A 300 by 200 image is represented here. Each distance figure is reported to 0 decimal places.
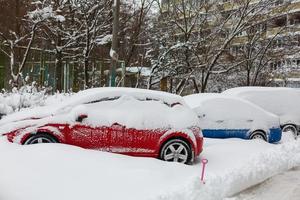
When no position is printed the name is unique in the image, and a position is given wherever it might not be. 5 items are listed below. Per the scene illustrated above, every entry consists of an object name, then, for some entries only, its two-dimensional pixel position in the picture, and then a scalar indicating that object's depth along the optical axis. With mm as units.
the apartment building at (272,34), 26797
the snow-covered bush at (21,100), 12117
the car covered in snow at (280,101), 15871
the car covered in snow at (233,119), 12320
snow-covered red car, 8484
